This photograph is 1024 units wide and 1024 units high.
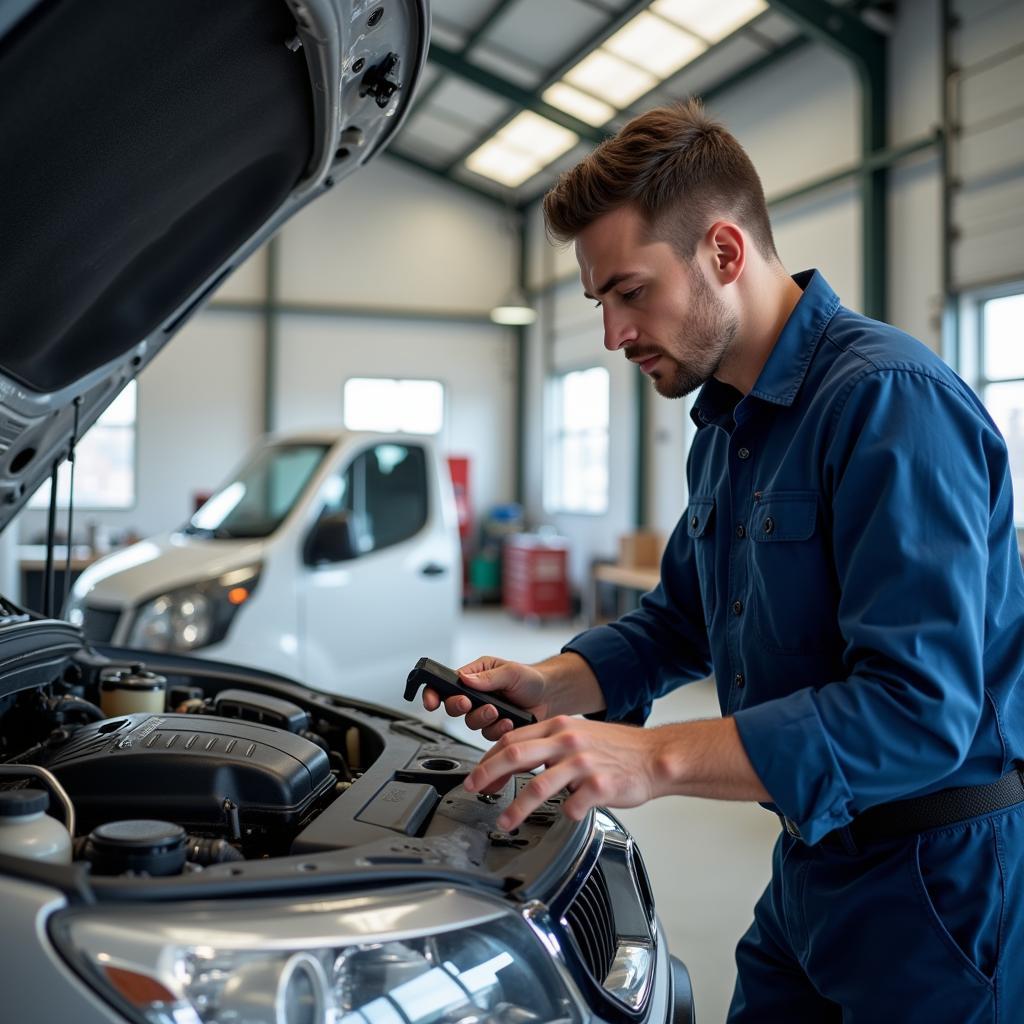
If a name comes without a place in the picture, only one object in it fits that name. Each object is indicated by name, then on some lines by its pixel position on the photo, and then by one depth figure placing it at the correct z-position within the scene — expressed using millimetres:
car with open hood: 943
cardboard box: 8195
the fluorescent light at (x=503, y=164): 10375
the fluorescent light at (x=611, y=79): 7992
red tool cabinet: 9789
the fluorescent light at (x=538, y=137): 9383
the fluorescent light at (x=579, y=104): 8664
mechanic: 1060
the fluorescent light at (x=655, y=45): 7277
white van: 3785
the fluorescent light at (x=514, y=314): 9516
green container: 10797
